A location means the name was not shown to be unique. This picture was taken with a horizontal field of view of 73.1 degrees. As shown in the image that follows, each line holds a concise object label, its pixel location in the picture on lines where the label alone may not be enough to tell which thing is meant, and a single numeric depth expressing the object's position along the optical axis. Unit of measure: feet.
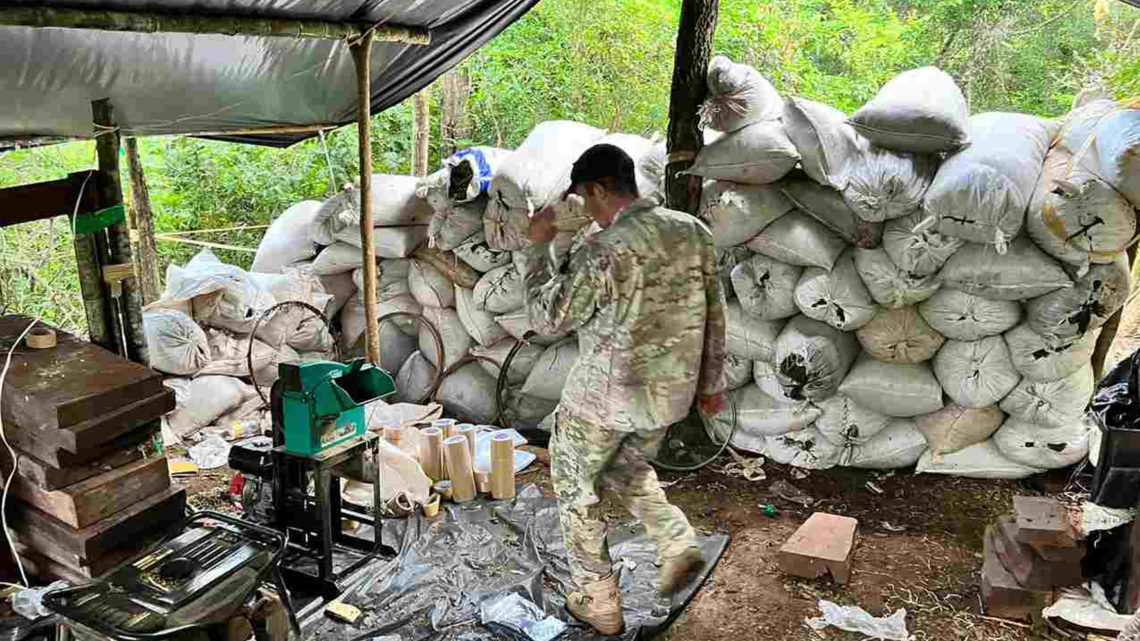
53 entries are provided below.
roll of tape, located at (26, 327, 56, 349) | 8.00
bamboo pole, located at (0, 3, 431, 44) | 8.54
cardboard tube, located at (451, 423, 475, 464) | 12.80
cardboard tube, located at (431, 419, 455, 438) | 13.15
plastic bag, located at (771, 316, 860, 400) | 12.50
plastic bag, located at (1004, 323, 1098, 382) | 11.50
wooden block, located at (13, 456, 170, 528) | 7.00
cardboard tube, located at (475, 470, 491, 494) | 12.50
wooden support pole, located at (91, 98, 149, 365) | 8.94
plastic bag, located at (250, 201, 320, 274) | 16.94
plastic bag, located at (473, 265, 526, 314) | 14.53
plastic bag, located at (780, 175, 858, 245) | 12.12
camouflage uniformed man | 8.53
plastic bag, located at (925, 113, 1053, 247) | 10.87
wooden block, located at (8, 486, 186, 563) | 7.05
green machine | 8.87
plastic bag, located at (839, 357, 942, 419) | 12.39
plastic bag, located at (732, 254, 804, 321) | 12.76
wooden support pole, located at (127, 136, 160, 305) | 17.13
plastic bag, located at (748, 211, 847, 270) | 12.26
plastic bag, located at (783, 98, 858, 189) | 11.71
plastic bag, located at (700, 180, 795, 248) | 12.48
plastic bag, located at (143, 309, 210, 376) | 14.15
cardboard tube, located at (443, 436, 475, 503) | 12.21
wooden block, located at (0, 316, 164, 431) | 6.93
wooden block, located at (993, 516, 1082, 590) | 9.20
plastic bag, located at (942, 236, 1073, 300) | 11.18
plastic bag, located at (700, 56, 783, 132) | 12.07
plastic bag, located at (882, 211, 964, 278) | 11.43
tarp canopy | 10.35
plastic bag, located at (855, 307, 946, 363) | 12.21
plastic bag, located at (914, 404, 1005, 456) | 12.36
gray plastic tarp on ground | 9.29
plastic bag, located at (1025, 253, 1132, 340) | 11.07
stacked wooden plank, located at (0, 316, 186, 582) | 6.97
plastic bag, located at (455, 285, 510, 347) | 15.29
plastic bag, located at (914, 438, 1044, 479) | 12.52
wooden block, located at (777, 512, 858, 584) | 10.10
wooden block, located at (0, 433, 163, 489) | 7.02
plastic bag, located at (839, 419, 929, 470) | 12.89
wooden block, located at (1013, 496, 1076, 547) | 9.07
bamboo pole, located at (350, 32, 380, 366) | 13.12
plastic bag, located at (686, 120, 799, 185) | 11.89
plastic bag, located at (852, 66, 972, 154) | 11.23
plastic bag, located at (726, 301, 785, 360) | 13.25
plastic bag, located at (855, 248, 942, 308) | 11.80
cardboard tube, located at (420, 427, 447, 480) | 12.50
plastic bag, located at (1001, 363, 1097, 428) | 11.80
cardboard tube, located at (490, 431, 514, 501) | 12.25
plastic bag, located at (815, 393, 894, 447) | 12.92
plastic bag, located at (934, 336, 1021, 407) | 11.93
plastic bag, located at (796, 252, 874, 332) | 12.19
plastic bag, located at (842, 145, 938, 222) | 11.43
